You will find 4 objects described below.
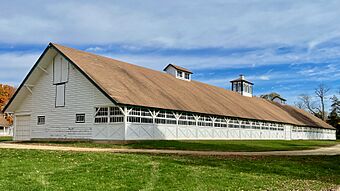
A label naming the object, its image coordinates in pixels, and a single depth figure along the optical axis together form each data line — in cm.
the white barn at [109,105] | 2923
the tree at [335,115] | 8350
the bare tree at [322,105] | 9129
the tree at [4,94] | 6406
